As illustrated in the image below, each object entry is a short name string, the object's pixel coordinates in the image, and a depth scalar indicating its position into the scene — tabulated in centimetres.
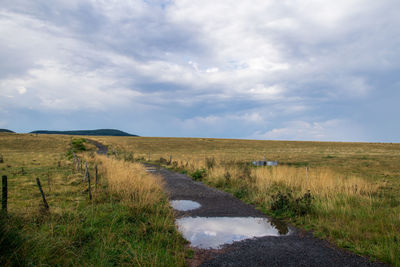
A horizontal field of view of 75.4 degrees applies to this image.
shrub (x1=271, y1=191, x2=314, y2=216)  874
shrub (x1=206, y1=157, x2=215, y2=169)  1976
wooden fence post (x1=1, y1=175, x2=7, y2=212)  620
